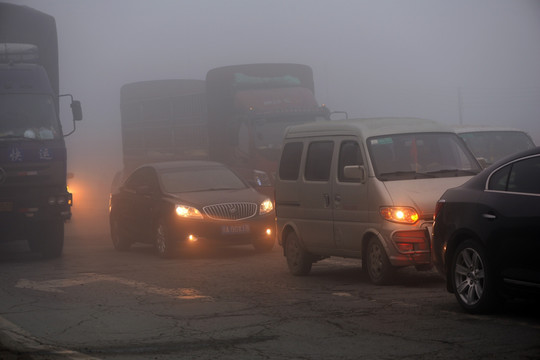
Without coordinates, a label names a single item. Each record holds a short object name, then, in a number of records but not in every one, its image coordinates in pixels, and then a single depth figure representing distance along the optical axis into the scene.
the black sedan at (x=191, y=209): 16.62
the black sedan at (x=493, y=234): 8.45
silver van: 11.45
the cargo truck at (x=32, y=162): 17.38
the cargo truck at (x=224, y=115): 26.22
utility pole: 75.41
